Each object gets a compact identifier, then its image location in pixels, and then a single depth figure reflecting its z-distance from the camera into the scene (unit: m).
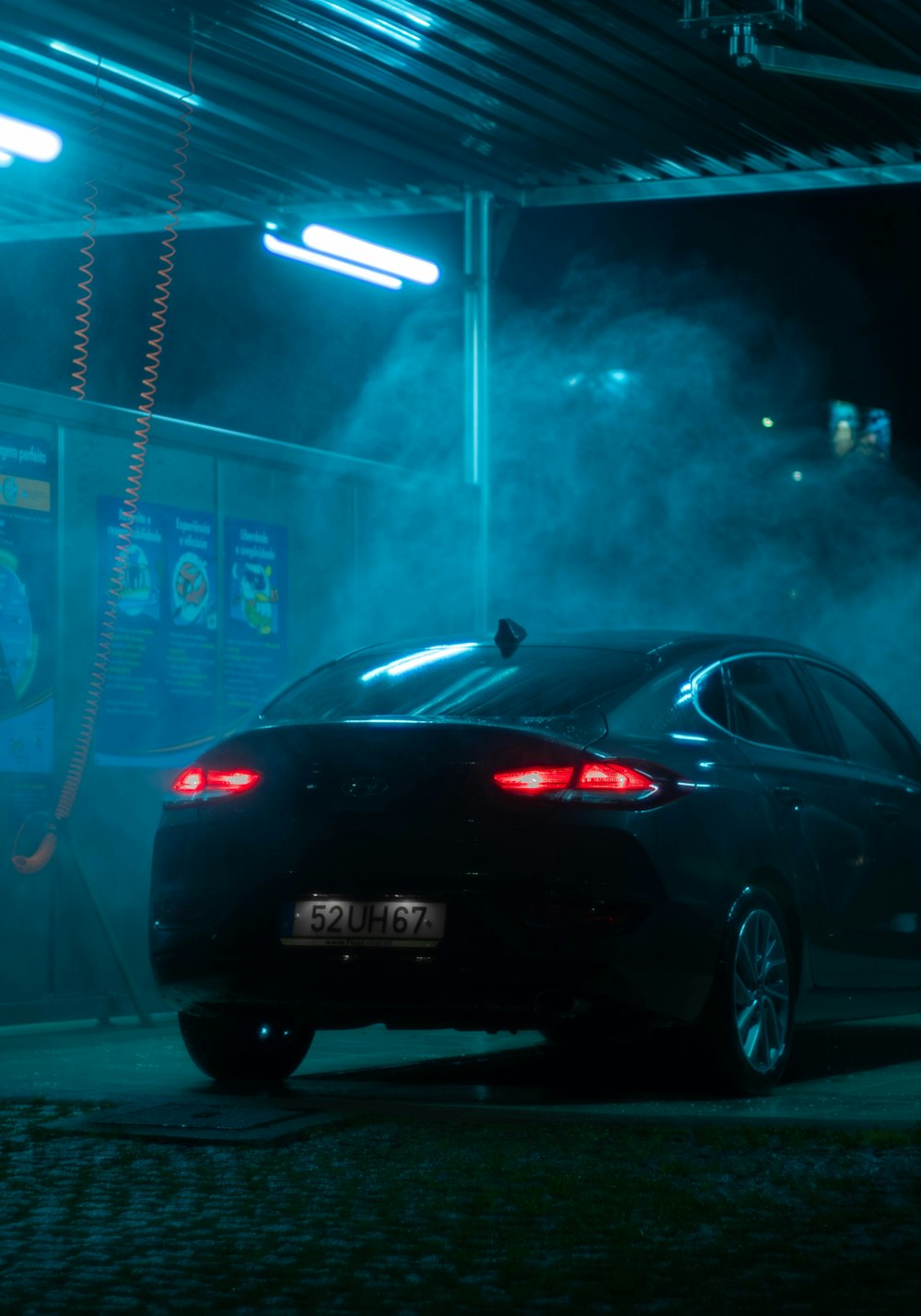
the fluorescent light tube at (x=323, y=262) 12.16
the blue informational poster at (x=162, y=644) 10.88
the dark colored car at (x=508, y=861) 6.73
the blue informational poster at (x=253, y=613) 11.65
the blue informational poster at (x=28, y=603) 10.23
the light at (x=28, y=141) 10.98
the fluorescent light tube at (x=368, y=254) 12.34
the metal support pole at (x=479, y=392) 13.59
